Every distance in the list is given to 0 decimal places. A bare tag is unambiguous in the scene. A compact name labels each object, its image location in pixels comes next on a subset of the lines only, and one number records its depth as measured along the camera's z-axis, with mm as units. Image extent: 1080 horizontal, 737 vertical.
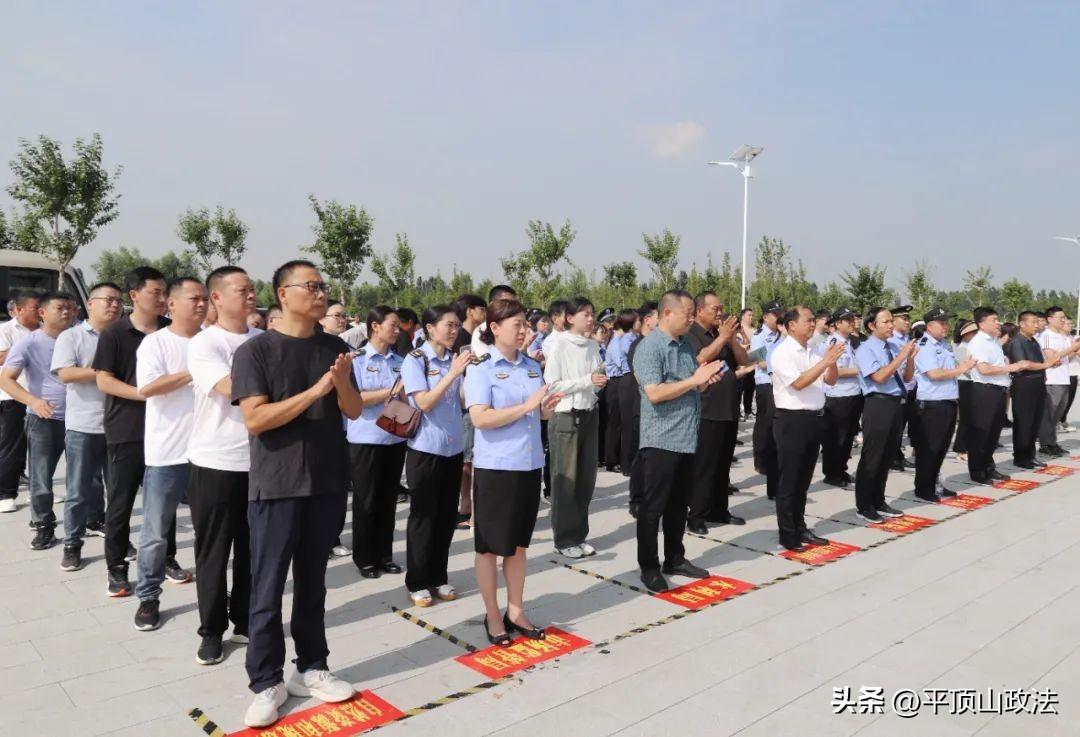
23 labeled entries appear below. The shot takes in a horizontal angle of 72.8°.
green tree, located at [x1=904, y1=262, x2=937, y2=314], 25938
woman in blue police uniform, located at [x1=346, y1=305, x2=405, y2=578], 4707
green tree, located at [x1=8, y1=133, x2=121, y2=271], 15969
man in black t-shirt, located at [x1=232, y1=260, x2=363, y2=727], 2848
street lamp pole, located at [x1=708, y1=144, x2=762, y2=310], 20156
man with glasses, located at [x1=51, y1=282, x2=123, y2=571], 4648
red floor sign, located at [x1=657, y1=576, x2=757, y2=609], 4348
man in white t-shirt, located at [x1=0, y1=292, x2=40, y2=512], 6133
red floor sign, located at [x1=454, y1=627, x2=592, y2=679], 3461
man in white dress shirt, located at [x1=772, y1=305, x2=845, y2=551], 5219
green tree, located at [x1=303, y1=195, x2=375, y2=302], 21484
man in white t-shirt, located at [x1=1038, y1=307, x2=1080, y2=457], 9609
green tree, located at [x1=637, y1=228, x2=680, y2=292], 23797
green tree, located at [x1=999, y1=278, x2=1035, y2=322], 31219
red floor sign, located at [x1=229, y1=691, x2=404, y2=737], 2889
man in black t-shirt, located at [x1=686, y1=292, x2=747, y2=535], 5891
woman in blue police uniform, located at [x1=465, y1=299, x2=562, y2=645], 3650
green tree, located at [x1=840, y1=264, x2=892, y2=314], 26375
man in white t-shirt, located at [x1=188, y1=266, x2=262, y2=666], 3350
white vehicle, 14250
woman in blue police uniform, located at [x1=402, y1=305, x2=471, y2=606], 4215
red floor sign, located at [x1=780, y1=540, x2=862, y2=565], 5164
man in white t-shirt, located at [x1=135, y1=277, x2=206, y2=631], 3758
